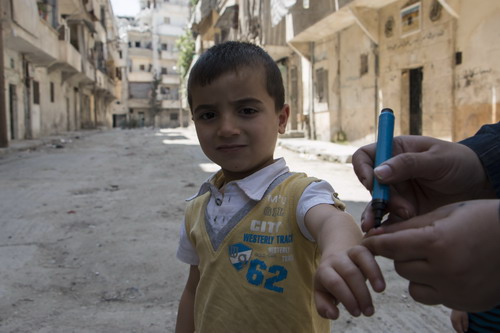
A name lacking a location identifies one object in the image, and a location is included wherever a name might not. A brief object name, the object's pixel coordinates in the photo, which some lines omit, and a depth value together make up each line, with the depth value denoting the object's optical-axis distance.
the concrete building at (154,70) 50.03
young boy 1.12
